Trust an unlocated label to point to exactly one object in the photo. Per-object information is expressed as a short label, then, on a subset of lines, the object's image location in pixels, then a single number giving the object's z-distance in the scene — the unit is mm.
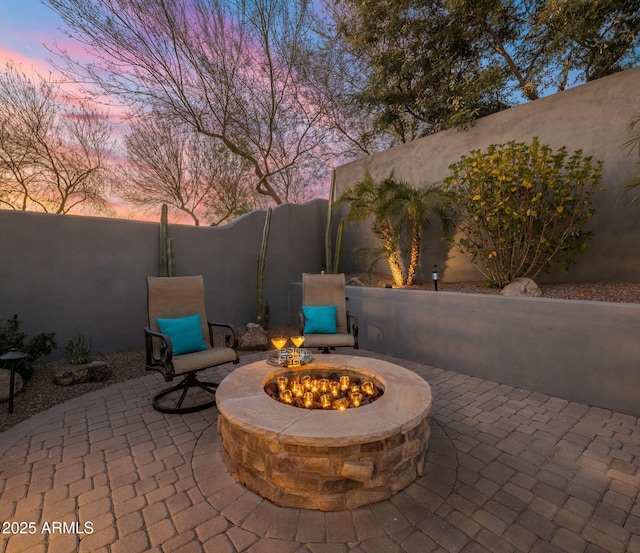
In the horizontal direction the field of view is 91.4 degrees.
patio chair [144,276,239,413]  3061
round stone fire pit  1834
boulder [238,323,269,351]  5309
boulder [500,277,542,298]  4184
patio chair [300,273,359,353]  4023
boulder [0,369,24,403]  3205
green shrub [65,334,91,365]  4000
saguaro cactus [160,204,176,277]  5184
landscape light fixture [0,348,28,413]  2943
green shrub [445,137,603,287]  4066
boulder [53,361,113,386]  3660
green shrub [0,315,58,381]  3562
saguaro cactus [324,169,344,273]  6590
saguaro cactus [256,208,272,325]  6156
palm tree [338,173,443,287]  5301
